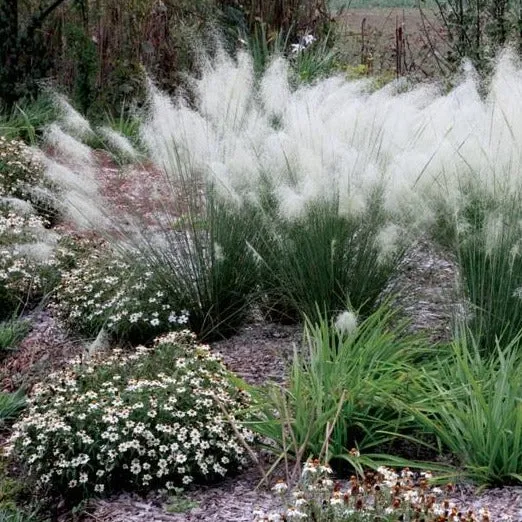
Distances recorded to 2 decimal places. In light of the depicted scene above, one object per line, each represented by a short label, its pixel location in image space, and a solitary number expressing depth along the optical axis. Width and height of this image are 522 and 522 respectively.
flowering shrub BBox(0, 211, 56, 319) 5.44
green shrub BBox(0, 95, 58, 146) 8.26
